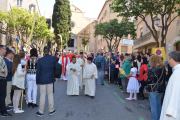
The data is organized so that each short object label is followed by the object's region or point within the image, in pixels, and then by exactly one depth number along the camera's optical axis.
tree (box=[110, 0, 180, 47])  9.04
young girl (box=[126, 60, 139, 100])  5.23
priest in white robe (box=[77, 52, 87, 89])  7.08
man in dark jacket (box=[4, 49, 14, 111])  3.88
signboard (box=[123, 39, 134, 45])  15.19
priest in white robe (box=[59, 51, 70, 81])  9.26
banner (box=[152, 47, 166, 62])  6.34
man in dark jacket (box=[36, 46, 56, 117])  3.74
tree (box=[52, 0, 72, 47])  29.22
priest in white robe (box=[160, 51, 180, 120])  1.84
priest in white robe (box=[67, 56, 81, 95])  5.72
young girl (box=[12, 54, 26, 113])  3.82
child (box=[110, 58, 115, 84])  8.43
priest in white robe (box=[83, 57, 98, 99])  5.69
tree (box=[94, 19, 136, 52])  17.66
